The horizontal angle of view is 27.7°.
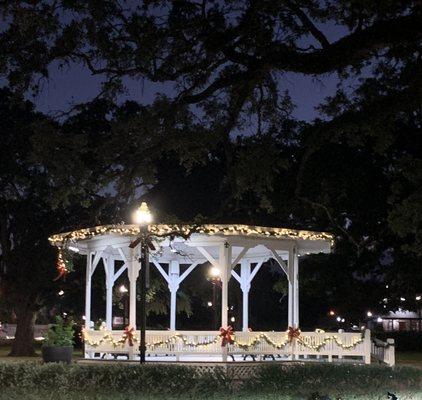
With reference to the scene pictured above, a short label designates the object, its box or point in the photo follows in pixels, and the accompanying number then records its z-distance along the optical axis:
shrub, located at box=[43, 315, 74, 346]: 23.81
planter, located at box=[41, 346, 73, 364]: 23.42
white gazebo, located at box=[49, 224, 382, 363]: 24.66
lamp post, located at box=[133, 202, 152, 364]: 18.97
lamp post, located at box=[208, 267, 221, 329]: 27.87
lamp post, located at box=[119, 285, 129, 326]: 36.44
